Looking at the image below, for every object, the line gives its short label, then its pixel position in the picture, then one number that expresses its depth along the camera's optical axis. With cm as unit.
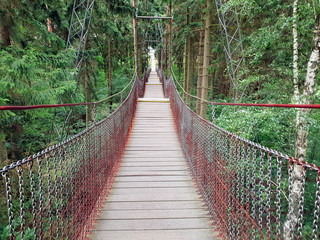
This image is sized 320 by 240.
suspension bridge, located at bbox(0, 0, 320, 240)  137
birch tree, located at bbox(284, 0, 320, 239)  300
